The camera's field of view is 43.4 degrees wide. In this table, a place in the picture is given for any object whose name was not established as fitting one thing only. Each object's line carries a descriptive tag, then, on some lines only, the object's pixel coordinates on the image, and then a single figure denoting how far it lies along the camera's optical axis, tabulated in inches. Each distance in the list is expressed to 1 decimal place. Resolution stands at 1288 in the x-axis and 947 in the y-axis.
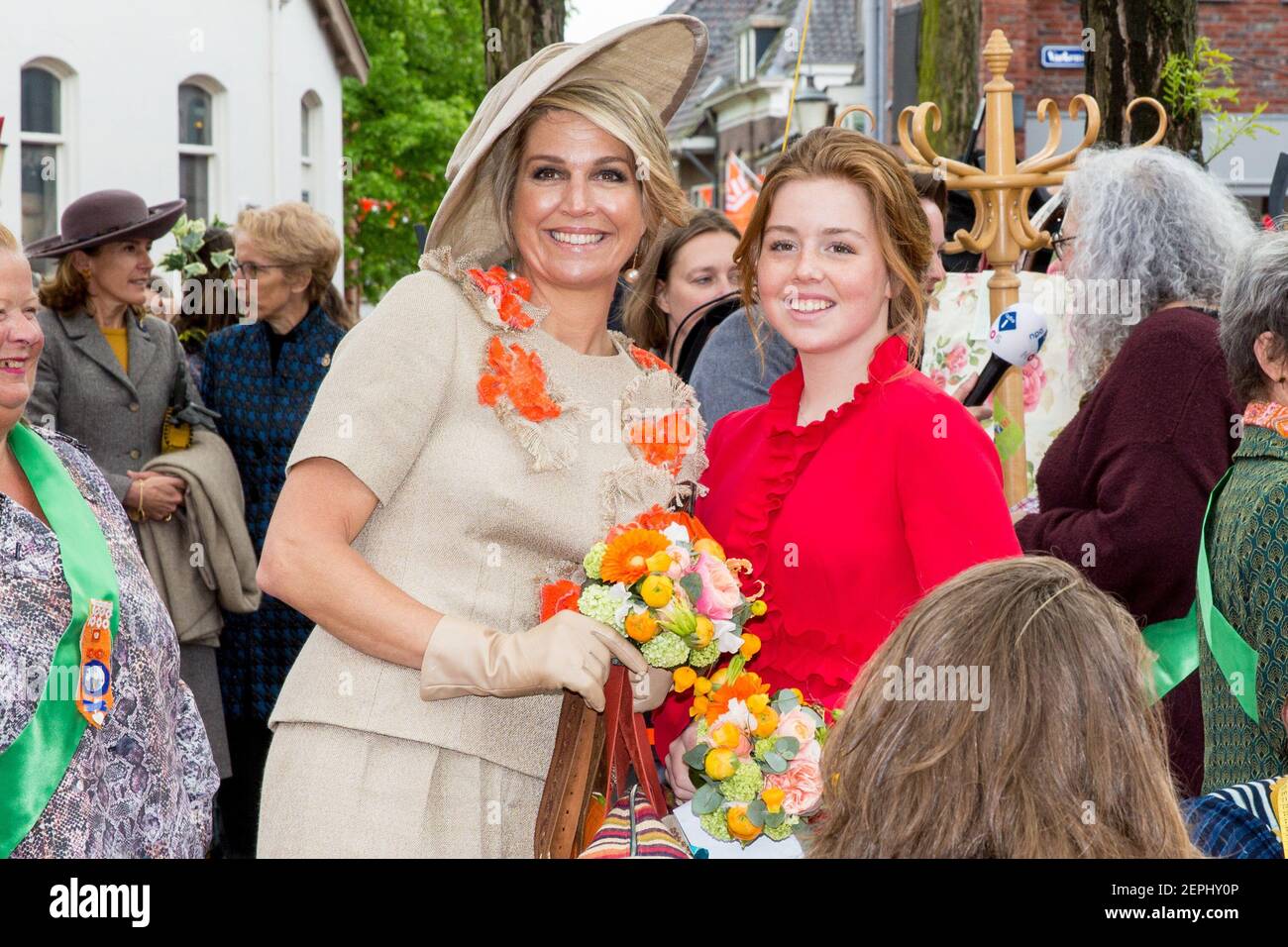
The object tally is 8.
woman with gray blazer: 226.8
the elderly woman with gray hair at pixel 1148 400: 144.8
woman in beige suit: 101.9
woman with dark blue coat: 242.1
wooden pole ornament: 204.7
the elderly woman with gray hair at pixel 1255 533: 114.7
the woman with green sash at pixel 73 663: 111.2
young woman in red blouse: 104.9
